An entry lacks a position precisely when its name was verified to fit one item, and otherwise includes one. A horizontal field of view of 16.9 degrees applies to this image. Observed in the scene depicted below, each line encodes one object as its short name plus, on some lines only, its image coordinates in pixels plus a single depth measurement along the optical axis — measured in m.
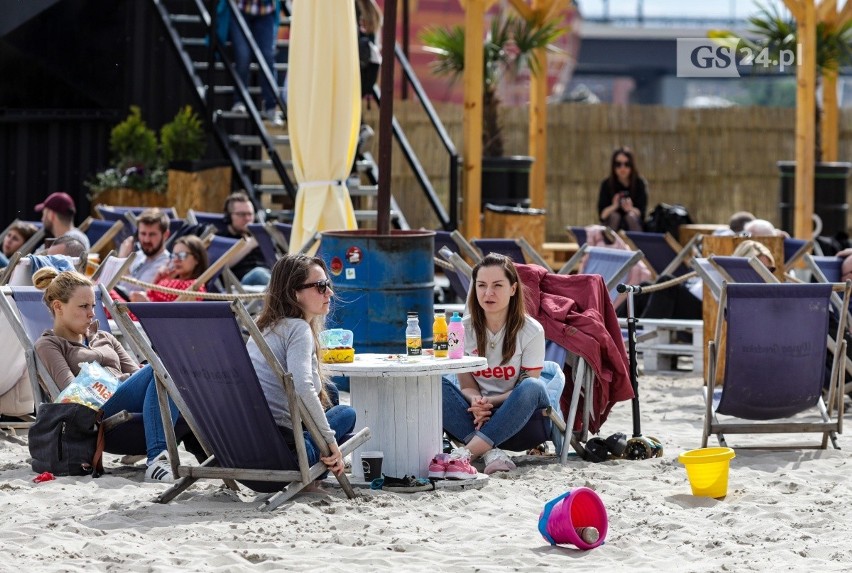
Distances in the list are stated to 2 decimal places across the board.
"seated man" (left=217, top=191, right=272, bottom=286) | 20.18
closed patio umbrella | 16.71
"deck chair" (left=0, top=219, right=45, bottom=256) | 18.16
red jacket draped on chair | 11.94
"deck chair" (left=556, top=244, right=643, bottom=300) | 15.26
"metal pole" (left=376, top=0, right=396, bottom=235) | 15.09
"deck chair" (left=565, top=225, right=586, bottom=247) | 21.45
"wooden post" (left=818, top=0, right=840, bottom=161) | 30.58
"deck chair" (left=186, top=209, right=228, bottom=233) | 20.97
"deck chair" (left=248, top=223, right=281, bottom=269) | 19.86
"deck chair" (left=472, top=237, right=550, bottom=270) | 17.19
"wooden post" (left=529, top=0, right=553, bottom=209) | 28.79
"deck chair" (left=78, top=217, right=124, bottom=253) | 20.26
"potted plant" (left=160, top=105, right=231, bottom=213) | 24.38
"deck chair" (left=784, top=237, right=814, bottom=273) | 17.64
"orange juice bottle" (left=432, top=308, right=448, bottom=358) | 10.87
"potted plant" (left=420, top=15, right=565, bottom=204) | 27.08
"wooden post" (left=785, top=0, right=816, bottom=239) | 23.88
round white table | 10.66
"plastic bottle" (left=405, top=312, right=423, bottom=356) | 10.96
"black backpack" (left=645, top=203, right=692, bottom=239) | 24.29
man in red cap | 19.14
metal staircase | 23.67
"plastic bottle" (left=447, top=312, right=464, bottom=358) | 10.86
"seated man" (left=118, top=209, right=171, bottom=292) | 17.29
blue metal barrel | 14.77
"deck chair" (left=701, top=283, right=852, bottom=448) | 11.99
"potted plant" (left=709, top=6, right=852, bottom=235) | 28.53
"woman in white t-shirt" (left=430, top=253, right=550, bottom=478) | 11.35
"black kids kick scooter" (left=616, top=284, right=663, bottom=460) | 11.96
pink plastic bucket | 8.76
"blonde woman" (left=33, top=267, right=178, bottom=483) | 10.92
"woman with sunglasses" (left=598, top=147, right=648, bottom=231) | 23.90
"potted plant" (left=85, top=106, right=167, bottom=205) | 25.29
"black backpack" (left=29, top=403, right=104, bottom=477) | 10.96
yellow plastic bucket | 10.24
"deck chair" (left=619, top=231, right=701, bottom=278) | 19.92
